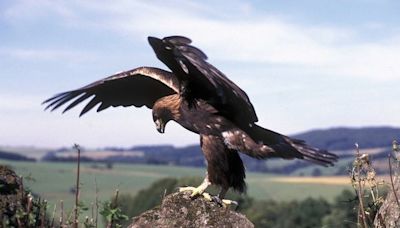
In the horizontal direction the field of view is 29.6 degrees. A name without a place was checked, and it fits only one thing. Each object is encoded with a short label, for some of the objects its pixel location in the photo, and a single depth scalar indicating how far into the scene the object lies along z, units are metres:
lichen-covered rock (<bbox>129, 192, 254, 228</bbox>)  5.57
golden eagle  6.14
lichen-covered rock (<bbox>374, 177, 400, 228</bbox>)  6.19
